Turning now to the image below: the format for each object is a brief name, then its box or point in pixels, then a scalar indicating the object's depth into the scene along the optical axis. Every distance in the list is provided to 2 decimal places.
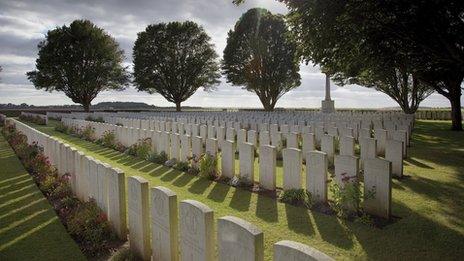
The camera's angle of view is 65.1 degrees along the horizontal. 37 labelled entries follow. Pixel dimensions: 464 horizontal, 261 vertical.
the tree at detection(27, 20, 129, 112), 44.12
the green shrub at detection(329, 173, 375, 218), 5.57
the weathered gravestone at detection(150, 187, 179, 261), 3.57
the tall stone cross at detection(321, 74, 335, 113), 35.94
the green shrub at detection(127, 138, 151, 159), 10.92
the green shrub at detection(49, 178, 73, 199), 6.79
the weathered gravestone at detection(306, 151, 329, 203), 6.22
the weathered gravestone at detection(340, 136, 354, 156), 8.87
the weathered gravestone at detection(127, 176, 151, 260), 4.09
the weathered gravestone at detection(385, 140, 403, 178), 7.84
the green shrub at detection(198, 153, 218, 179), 8.25
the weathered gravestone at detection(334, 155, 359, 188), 5.89
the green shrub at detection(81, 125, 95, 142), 16.20
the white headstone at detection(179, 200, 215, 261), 3.01
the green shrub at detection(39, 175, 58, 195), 7.24
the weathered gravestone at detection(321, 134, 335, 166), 9.57
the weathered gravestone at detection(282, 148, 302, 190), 6.70
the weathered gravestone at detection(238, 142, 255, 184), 7.73
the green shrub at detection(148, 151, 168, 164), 10.29
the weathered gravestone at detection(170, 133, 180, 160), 9.88
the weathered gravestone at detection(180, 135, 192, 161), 9.62
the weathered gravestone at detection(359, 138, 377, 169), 8.53
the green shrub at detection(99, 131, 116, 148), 13.84
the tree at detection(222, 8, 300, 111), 40.97
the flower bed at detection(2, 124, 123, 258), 4.65
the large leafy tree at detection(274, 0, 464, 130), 10.52
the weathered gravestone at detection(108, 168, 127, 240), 4.68
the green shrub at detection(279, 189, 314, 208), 6.21
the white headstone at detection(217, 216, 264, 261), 2.50
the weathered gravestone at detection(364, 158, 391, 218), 5.48
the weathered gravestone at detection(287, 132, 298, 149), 10.05
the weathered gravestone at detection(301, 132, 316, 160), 9.52
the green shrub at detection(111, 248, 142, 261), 4.15
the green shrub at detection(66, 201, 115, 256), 4.55
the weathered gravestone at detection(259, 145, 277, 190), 7.22
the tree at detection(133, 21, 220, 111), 45.97
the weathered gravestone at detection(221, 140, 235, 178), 8.21
